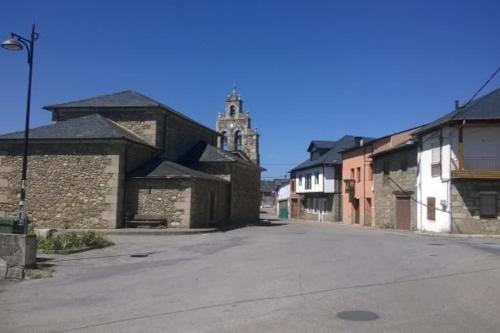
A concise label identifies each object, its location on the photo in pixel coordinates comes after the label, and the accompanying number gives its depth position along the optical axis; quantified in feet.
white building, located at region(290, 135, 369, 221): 171.01
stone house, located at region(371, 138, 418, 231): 104.53
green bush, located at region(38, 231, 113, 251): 50.79
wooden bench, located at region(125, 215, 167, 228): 81.15
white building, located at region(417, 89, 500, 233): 84.28
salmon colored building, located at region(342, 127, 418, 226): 129.39
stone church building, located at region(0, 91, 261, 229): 81.71
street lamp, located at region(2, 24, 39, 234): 45.55
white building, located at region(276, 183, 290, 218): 239.44
